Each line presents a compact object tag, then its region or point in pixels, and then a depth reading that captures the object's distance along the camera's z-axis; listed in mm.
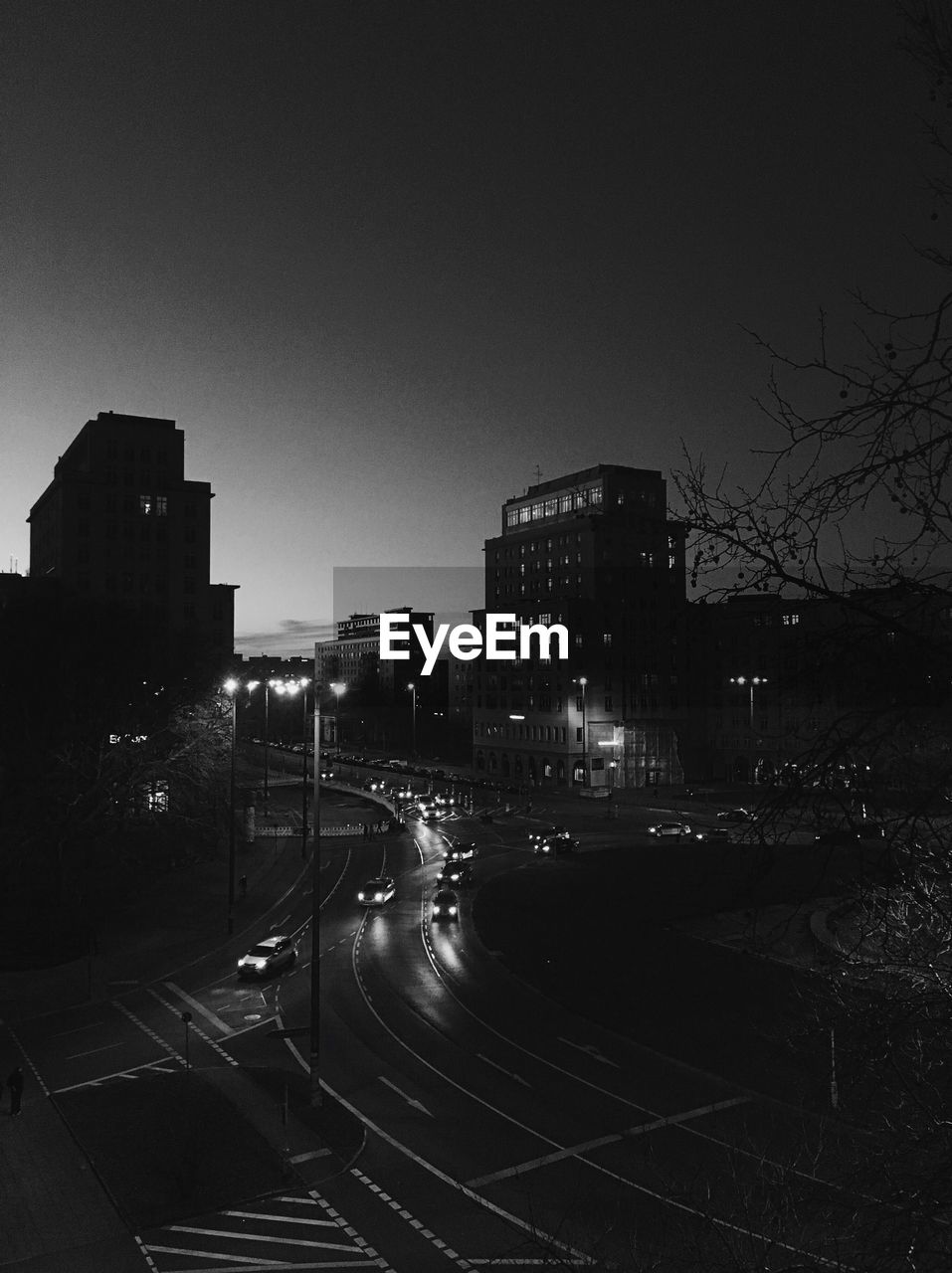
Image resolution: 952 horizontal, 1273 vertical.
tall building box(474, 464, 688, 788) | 98562
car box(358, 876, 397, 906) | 44812
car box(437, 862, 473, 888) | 48531
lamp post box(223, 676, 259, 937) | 40094
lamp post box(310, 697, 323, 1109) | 21422
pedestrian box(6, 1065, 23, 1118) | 21203
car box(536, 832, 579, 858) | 59125
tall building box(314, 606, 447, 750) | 164875
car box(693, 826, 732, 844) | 60700
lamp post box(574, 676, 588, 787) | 96625
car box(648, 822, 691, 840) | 64625
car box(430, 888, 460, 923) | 42219
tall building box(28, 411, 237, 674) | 80625
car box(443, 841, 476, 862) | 55156
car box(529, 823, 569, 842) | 62366
